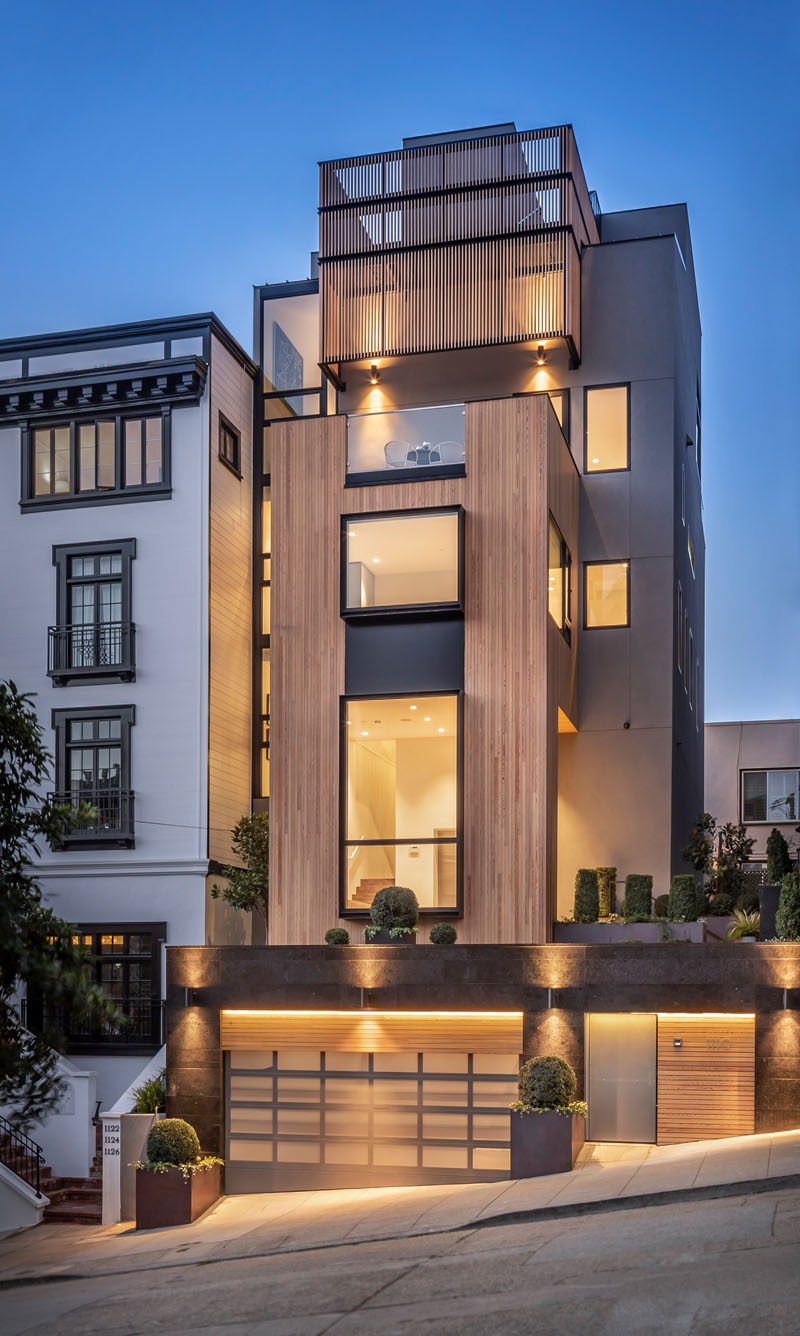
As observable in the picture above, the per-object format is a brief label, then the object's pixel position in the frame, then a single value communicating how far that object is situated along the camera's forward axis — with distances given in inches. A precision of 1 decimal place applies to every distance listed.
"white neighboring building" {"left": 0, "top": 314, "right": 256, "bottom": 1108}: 1057.5
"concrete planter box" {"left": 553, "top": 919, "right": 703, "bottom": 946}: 863.7
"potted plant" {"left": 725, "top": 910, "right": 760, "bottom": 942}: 876.6
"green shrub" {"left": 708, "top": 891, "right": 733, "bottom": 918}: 948.0
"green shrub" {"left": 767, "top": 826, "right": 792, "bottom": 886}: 892.0
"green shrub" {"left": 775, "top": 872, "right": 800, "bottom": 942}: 784.3
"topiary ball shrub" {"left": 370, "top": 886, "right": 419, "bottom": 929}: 861.2
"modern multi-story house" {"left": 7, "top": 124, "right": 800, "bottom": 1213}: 813.9
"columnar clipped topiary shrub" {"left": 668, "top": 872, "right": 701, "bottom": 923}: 872.9
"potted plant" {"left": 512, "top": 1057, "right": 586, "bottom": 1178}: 728.3
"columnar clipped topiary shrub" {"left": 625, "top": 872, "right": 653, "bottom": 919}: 921.5
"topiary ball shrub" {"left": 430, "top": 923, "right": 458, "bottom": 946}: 837.8
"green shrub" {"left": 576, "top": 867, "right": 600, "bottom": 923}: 927.7
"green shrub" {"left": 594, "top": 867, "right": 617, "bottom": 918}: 998.4
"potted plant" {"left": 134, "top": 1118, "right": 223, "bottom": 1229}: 754.2
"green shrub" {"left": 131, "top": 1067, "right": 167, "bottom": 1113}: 854.5
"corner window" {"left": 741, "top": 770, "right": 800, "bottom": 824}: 1541.6
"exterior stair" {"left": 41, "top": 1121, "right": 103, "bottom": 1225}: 849.5
